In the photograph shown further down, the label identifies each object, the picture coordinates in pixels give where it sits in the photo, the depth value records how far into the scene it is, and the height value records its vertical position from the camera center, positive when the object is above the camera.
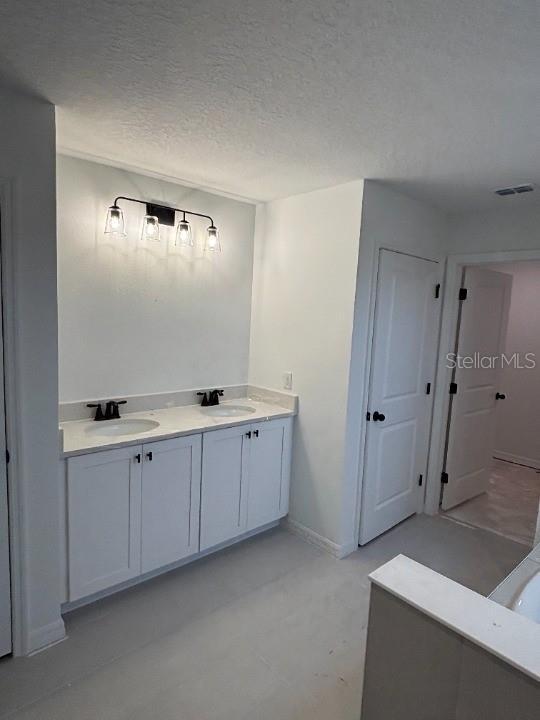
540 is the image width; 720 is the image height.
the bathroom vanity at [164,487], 2.10 -0.99
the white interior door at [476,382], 3.39 -0.45
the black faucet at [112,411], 2.58 -0.61
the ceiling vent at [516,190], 2.51 +0.85
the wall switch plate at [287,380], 3.05 -0.44
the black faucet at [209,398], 3.05 -0.60
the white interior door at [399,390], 2.84 -0.46
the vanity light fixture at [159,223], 2.50 +0.56
